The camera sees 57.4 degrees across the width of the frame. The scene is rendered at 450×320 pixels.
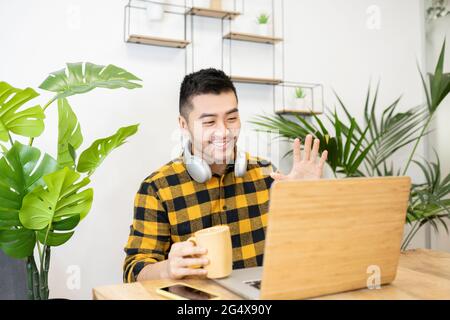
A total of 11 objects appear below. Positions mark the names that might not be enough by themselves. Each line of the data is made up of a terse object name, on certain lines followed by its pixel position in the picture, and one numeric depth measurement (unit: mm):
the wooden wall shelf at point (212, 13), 2356
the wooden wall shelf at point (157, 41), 2185
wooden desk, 689
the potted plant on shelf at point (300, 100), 2582
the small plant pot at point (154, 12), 2254
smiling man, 1260
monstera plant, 1287
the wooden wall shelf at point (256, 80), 2443
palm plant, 2111
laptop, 602
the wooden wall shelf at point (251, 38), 2438
